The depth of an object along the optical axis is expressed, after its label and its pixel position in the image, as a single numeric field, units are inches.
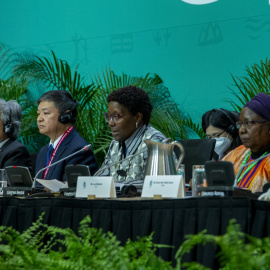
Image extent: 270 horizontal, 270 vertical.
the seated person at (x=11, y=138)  297.6
